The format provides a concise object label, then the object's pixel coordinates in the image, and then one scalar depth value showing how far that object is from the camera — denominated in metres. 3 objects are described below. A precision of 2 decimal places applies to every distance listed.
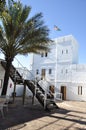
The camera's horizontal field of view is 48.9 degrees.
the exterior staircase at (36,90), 6.85
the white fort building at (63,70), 13.63
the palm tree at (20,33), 7.09
